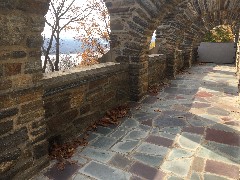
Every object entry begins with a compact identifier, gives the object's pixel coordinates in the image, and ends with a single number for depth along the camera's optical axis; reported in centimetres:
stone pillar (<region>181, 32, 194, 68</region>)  891
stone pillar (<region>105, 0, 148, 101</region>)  414
